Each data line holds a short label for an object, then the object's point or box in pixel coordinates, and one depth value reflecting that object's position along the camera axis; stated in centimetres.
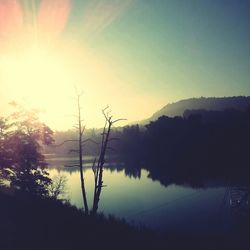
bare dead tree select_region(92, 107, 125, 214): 2266
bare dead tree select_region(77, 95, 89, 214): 2448
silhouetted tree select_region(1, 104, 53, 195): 2927
